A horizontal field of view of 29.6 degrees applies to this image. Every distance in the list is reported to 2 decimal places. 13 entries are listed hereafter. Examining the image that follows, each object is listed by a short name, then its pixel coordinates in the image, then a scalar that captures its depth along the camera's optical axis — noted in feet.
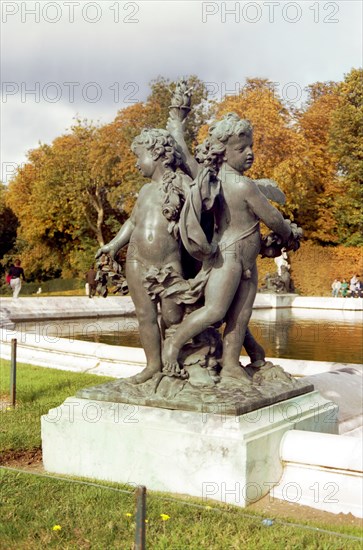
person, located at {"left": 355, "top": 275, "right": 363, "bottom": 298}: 106.83
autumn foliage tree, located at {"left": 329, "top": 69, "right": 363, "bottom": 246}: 116.26
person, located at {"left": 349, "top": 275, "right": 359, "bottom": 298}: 106.32
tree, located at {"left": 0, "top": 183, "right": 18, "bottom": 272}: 175.11
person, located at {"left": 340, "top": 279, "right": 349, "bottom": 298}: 107.14
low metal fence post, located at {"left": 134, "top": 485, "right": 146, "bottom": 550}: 9.29
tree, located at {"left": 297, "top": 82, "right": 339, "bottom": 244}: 121.08
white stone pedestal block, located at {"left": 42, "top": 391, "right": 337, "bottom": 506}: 14.33
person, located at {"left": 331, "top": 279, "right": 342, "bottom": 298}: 108.27
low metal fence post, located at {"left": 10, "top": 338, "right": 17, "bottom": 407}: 23.90
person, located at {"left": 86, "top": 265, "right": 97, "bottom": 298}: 80.44
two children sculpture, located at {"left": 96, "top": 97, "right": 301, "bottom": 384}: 16.20
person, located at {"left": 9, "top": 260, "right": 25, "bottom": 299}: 67.49
